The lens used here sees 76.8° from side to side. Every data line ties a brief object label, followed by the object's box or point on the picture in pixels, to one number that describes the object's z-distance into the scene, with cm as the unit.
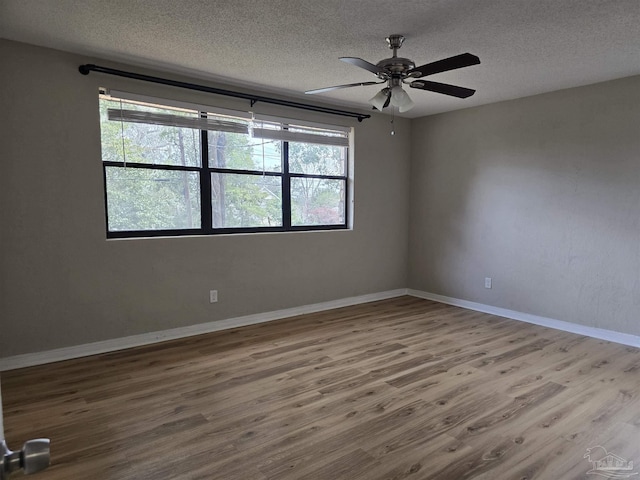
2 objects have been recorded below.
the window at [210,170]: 349
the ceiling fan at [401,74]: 242
